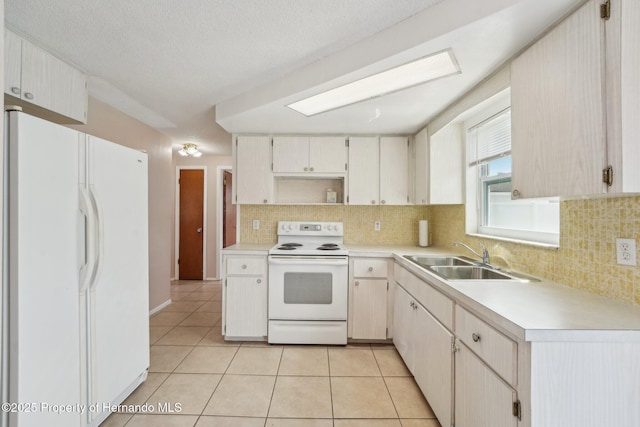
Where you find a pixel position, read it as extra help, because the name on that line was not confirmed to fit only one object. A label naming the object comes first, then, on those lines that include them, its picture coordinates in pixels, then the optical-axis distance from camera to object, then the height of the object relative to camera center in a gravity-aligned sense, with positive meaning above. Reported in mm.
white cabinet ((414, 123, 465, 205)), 2641 +430
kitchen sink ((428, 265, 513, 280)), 1843 -393
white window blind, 2062 +578
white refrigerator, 1227 -292
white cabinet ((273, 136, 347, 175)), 3090 +643
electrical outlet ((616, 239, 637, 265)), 1188 -155
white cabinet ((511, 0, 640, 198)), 986 +415
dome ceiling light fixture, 4084 +933
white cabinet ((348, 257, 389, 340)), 2719 -777
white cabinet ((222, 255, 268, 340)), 2764 -763
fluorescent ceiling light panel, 1693 +876
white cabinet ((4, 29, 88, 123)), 1678 +869
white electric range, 2717 -764
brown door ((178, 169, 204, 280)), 5234 -106
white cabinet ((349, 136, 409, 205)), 3092 +473
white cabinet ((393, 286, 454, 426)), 1571 -872
